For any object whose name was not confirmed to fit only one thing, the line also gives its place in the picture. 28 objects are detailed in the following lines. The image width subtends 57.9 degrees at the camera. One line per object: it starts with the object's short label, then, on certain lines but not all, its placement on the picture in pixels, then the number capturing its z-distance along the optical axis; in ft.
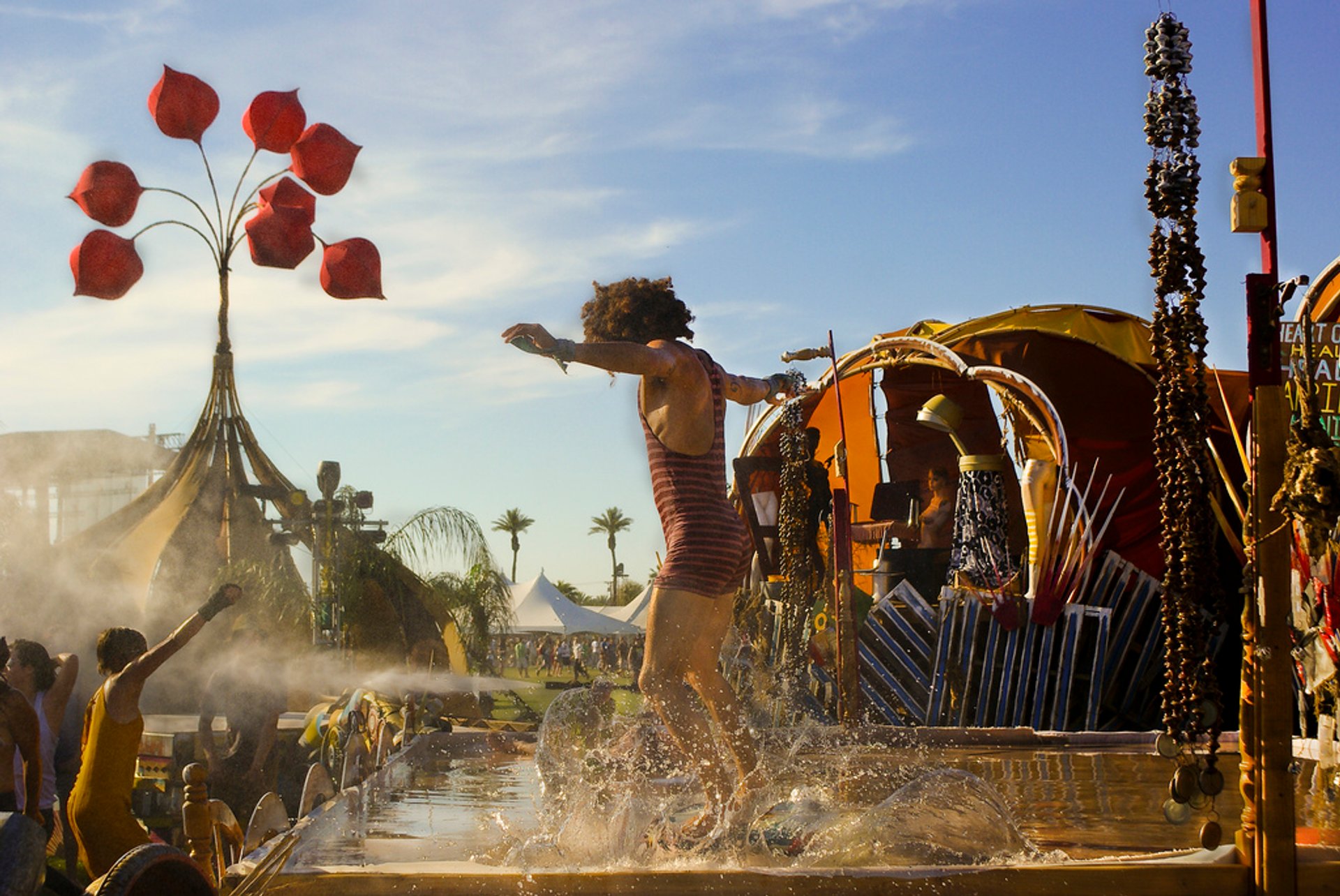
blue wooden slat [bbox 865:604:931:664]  27.40
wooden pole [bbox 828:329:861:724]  22.79
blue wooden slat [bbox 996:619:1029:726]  26.40
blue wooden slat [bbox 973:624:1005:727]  26.66
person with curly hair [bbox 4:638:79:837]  18.60
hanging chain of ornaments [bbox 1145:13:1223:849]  9.67
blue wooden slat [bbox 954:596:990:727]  26.68
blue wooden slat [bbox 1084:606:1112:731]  26.07
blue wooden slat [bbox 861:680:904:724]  27.99
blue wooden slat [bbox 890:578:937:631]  27.25
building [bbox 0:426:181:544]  45.42
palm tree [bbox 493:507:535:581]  231.30
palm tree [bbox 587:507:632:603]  246.68
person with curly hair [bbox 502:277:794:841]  12.09
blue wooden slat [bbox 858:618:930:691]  27.50
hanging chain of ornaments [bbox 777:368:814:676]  28.99
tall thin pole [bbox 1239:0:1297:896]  8.71
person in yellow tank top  14.75
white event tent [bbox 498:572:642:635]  123.44
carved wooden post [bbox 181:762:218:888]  12.60
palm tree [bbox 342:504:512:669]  70.79
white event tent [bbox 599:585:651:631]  105.40
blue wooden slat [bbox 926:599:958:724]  26.86
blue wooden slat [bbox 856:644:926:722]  27.66
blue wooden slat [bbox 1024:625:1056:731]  26.27
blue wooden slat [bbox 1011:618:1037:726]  26.35
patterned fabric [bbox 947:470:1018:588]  31.35
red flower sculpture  33.96
